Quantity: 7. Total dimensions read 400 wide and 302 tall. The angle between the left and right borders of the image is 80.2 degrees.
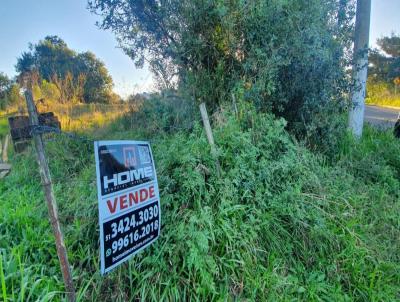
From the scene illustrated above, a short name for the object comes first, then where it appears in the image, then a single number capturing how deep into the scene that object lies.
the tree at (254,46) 2.66
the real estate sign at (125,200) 1.07
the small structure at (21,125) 3.74
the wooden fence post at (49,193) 1.10
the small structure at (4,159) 3.33
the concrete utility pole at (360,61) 3.58
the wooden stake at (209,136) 2.00
